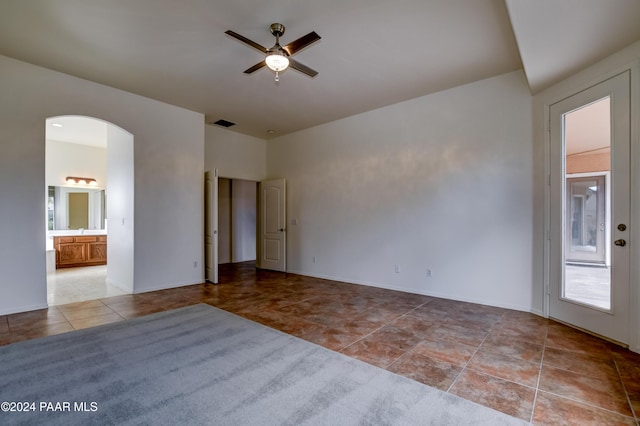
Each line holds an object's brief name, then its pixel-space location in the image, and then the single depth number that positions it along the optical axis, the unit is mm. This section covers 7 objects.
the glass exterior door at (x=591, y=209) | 2842
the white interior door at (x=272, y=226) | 6934
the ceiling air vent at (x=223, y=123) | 6102
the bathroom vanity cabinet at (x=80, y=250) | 7122
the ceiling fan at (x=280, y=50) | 2680
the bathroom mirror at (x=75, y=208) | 7324
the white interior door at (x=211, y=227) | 5648
